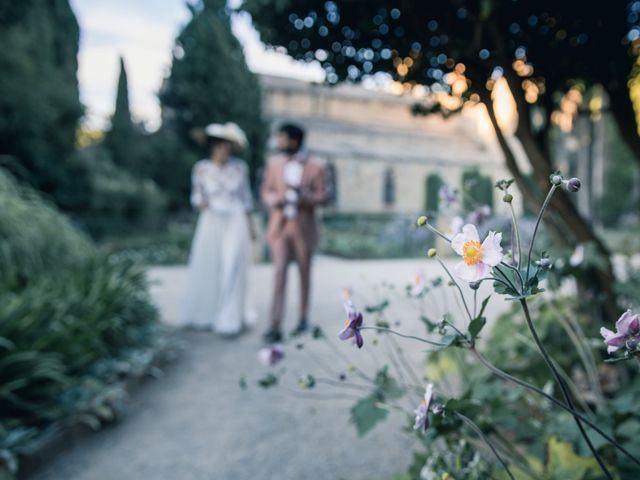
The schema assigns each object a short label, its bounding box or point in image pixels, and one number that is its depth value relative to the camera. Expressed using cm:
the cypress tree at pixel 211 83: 1675
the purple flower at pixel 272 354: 176
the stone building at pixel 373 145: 2920
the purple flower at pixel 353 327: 96
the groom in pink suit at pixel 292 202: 454
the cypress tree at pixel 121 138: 1873
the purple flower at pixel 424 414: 91
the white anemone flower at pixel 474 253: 74
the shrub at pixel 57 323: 254
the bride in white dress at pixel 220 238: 482
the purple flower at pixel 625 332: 75
